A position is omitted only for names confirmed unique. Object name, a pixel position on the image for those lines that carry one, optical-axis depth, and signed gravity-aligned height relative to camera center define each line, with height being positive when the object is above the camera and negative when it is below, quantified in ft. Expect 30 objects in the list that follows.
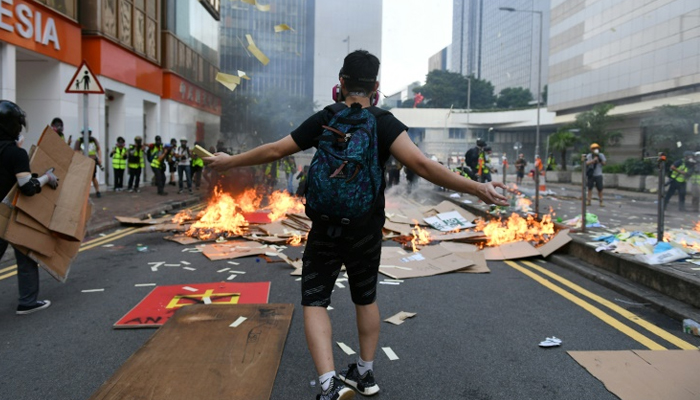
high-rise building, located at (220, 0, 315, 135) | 118.93 +30.43
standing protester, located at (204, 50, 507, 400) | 8.25 -0.46
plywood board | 9.39 -4.19
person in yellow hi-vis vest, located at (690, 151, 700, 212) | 41.98 -0.89
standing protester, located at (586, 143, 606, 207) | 47.33 +0.22
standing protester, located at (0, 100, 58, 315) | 13.67 -0.57
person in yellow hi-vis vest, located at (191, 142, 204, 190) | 59.06 -0.49
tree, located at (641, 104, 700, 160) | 71.67 +6.43
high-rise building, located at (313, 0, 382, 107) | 132.05 +37.31
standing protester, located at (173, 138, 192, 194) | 55.11 +0.04
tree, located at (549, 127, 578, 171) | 114.32 +6.53
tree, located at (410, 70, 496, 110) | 269.64 +41.83
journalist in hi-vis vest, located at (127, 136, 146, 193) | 54.80 +0.02
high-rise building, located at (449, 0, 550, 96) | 347.56 +100.73
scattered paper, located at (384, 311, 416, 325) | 13.90 -4.21
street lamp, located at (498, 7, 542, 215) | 32.17 -1.25
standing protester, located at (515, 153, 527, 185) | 96.84 +0.27
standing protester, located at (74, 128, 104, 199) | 44.34 +0.93
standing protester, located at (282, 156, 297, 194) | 60.08 -0.72
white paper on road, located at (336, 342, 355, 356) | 11.60 -4.24
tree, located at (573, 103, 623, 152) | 108.68 +9.86
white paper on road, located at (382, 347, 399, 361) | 11.37 -4.27
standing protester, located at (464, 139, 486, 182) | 50.91 +1.04
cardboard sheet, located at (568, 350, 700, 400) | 9.40 -4.04
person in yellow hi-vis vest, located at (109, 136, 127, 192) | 52.95 +0.00
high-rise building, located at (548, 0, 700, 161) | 100.12 +26.95
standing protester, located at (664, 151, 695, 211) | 42.69 -0.16
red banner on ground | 13.84 -4.28
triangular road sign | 32.32 +4.89
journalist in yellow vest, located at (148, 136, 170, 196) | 53.31 -0.35
